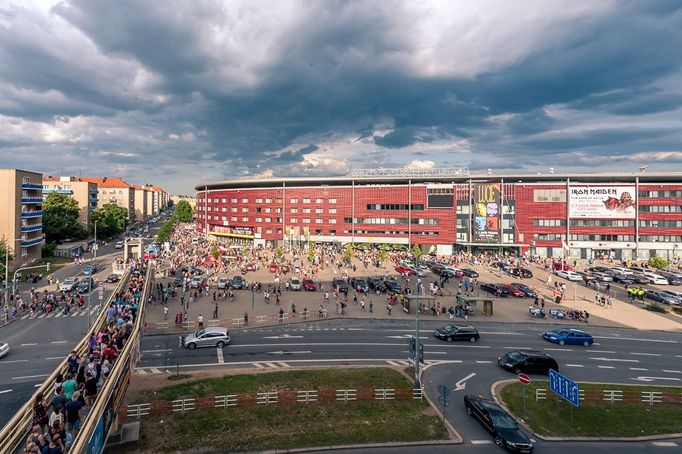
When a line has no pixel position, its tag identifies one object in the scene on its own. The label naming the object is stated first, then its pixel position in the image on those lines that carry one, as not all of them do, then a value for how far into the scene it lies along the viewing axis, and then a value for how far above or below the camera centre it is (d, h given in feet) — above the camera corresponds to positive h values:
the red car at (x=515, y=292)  168.25 -24.92
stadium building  271.28 +16.30
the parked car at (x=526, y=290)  168.55 -24.51
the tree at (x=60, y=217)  277.44 +11.03
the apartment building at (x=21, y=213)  207.51 +10.86
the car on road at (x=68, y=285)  161.07 -22.32
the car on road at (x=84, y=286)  164.35 -23.48
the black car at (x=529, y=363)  84.84 -28.34
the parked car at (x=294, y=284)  174.91 -22.88
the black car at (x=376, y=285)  172.02 -23.16
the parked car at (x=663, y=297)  157.48 -25.91
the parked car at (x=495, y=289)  169.07 -24.20
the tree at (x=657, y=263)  227.40 -16.30
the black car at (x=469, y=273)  210.30 -21.07
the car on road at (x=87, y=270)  192.42 -19.14
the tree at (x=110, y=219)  342.85 +12.69
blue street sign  61.26 -25.13
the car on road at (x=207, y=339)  97.50 -26.88
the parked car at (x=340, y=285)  167.38 -23.22
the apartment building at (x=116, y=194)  515.09 +51.40
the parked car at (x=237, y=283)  174.65 -22.71
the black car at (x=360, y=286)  168.76 -22.95
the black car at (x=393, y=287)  169.45 -23.56
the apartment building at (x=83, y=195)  346.54 +34.27
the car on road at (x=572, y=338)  107.65 -28.77
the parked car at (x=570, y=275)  202.06 -21.42
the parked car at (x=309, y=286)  174.40 -23.65
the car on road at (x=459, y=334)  106.63 -27.48
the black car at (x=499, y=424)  54.34 -28.58
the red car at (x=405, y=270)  213.05 -20.34
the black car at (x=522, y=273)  213.05 -21.12
